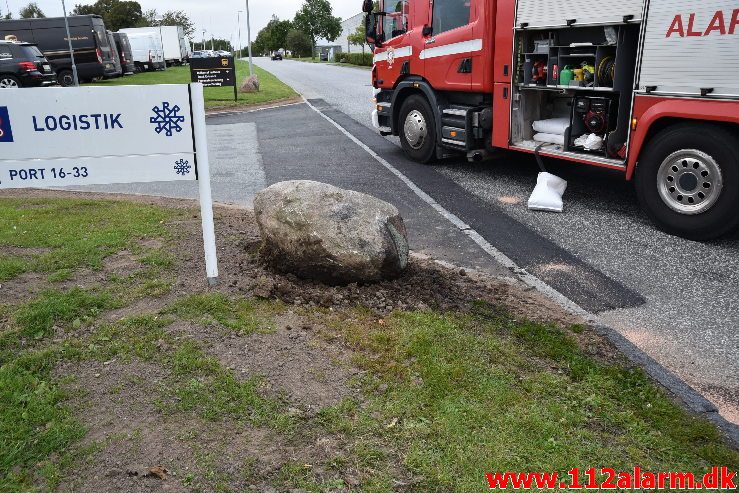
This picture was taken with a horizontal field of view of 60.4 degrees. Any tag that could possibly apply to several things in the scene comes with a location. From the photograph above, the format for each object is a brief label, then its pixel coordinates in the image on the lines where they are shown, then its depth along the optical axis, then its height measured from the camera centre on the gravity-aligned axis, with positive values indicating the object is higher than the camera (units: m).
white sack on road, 7.46 -1.58
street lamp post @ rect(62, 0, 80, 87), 23.99 +0.88
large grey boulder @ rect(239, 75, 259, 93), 25.12 -0.93
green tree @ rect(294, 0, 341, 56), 98.88 +6.00
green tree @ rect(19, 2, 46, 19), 65.75 +5.21
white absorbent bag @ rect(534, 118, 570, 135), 8.16 -0.86
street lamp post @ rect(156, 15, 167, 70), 45.50 +1.44
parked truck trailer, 51.56 +1.44
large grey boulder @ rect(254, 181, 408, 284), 4.53 -1.22
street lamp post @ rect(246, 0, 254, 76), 31.34 +1.64
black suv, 21.33 -0.07
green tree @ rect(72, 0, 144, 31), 69.62 +5.45
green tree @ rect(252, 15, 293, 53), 114.87 +4.77
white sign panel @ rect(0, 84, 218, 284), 4.30 -0.47
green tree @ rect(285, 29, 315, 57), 104.86 +2.76
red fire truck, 5.98 -0.35
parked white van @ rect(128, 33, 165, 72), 42.83 +0.77
